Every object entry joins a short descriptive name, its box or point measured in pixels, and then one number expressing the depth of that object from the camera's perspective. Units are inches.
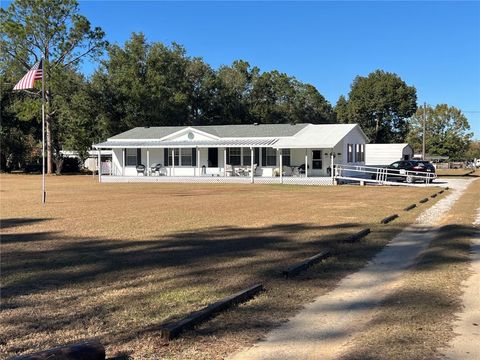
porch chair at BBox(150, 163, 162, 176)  1510.8
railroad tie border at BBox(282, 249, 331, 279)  279.3
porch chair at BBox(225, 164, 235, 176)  1430.9
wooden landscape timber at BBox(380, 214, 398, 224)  512.1
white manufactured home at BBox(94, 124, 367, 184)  1358.3
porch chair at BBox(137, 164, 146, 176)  1520.7
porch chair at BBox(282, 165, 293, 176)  1397.6
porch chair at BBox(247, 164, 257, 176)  1418.6
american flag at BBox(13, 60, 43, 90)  733.9
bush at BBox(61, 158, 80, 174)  2140.7
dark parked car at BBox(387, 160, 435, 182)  1311.5
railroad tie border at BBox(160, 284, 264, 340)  182.5
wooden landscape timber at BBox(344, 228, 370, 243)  390.0
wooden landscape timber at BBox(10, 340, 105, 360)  147.8
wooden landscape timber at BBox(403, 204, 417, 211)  636.7
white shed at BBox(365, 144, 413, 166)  1993.1
